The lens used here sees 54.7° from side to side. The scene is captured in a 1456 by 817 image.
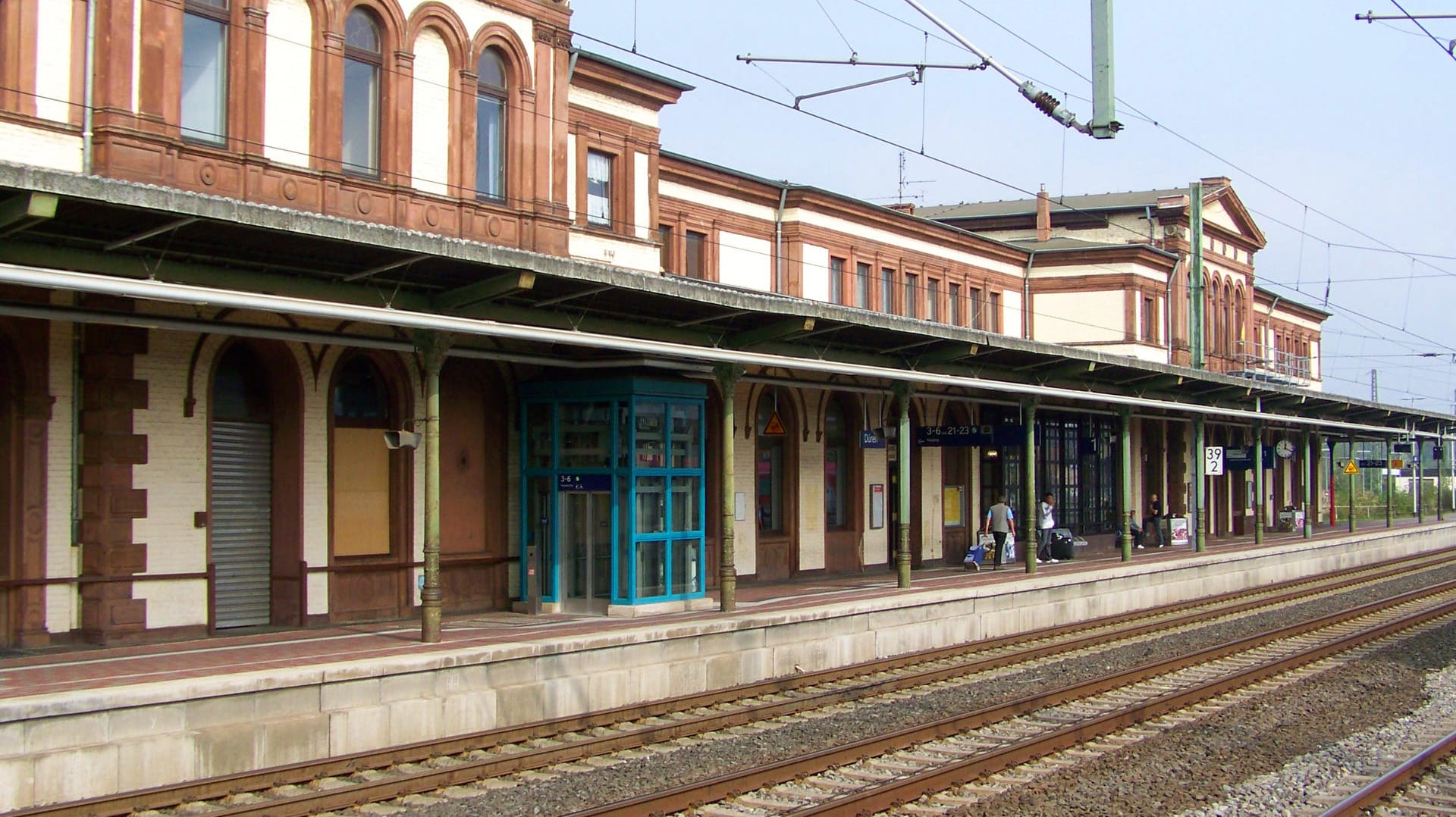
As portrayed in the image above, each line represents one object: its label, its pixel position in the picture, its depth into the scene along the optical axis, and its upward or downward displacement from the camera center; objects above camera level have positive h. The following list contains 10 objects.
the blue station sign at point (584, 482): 16.14 -0.26
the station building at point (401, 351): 12.10 +1.16
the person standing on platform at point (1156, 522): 33.69 -1.55
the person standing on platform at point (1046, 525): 27.58 -1.31
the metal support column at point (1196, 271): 32.40 +4.42
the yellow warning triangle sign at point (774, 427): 20.70 +0.47
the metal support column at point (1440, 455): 42.76 +0.08
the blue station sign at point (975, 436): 23.78 +0.39
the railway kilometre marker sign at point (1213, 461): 29.58 -0.06
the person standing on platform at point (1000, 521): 25.06 -1.12
